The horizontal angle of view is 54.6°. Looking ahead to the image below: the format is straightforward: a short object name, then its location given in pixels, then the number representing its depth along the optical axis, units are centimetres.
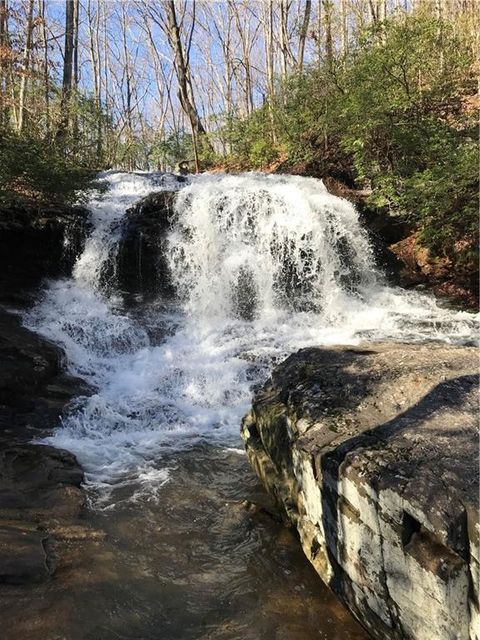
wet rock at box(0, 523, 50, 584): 321
